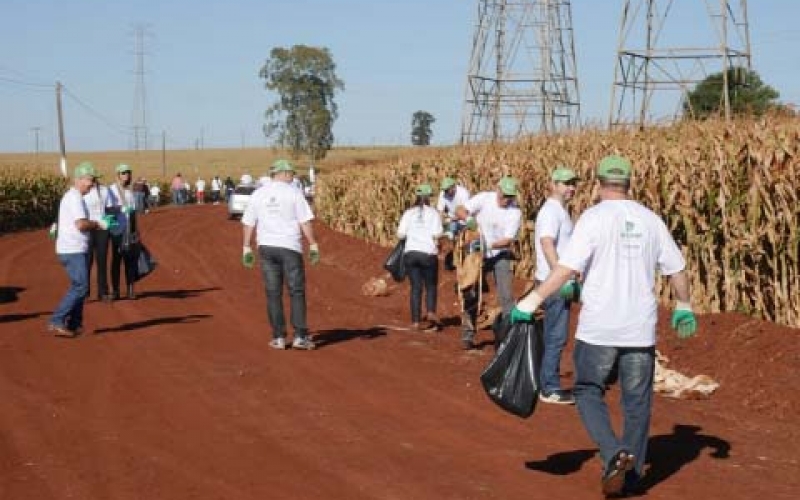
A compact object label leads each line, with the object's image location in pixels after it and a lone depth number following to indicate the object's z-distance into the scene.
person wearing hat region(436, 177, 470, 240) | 15.33
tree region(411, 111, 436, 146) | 122.81
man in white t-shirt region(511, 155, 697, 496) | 6.98
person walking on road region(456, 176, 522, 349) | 12.36
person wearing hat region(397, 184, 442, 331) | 14.59
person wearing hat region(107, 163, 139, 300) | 17.34
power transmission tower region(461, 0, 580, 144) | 39.84
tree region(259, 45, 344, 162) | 106.69
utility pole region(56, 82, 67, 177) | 56.11
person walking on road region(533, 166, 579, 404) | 10.20
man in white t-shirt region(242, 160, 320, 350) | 12.97
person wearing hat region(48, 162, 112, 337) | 13.60
